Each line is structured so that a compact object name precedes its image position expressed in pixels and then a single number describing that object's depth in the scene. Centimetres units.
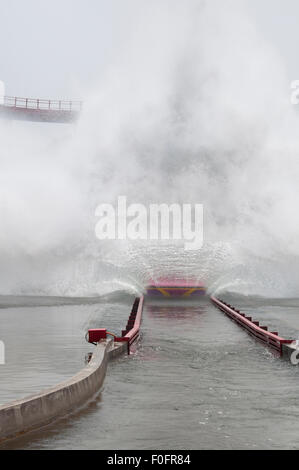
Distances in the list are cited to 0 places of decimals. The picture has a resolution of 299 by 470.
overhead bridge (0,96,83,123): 6500
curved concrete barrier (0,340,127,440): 812
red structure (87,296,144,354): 1738
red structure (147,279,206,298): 5762
